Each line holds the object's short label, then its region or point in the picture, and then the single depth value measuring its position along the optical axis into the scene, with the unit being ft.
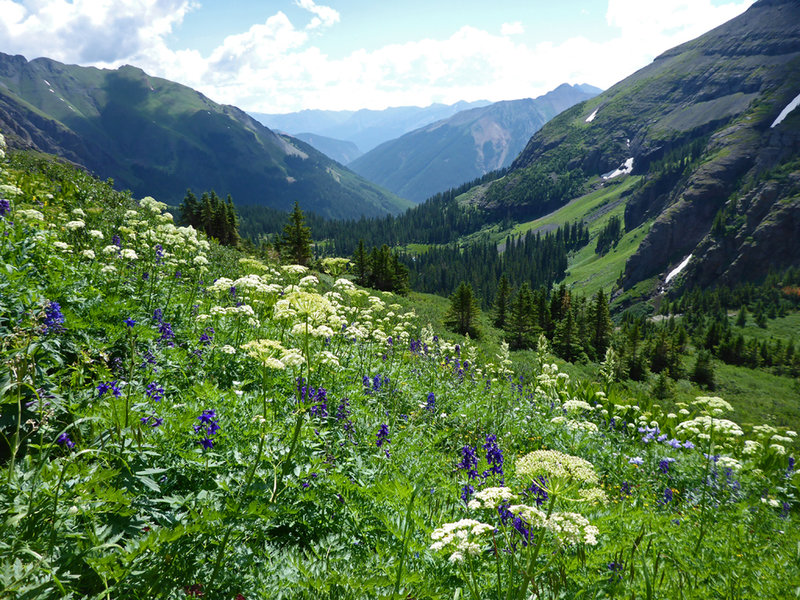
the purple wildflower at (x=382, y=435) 17.37
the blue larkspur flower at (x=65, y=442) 10.06
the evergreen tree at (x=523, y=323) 177.37
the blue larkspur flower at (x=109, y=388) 12.94
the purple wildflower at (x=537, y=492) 15.07
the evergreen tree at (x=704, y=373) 207.21
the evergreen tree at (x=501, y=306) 203.41
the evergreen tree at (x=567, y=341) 179.22
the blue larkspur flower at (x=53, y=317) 13.99
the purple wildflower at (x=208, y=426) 11.86
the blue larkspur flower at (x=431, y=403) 25.93
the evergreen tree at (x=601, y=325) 196.95
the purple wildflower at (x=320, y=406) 17.90
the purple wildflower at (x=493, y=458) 15.80
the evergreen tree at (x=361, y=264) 184.34
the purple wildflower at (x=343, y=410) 18.73
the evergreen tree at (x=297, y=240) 147.64
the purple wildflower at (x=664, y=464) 25.04
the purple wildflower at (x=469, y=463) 15.24
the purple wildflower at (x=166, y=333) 20.61
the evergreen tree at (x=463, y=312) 152.87
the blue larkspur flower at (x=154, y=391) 14.10
